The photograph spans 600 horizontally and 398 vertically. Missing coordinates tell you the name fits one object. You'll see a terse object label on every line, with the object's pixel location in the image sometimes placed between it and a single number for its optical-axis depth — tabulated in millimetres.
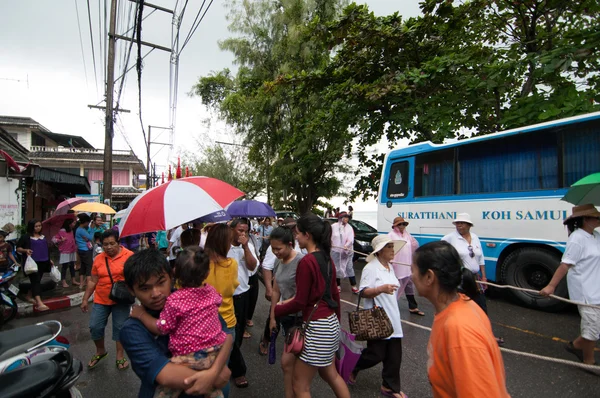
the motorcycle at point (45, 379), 1909
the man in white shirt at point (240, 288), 3350
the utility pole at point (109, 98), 9969
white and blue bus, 5703
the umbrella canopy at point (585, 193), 3786
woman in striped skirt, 2422
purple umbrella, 7703
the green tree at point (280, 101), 17484
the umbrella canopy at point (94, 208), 7292
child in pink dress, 1716
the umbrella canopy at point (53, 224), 7938
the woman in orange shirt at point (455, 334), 1256
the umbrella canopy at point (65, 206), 8742
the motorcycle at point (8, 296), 5266
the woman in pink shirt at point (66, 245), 7465
